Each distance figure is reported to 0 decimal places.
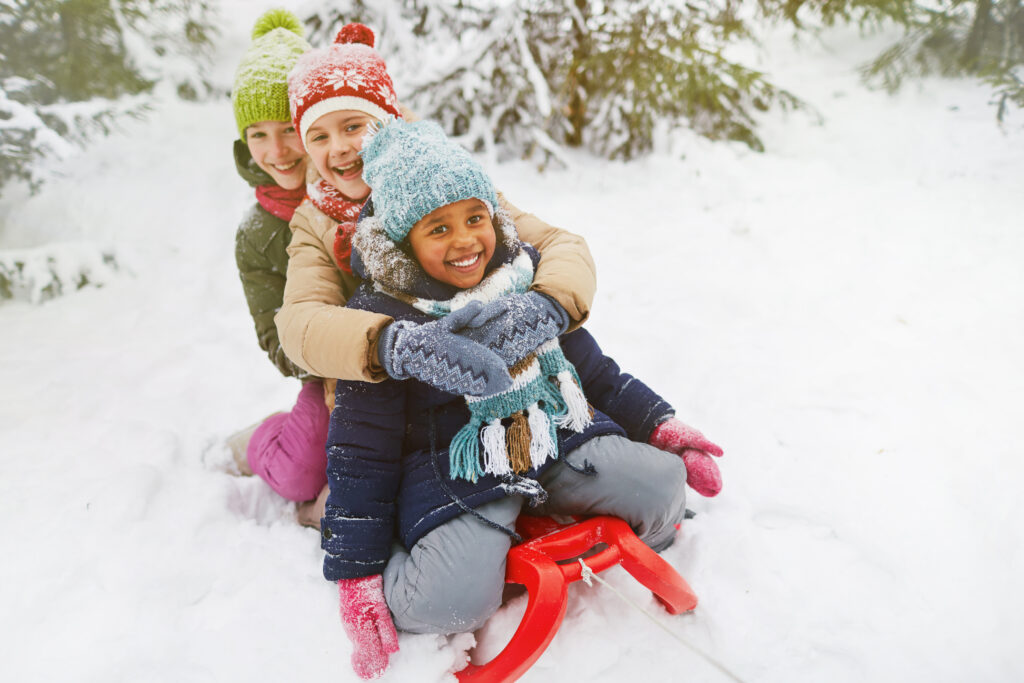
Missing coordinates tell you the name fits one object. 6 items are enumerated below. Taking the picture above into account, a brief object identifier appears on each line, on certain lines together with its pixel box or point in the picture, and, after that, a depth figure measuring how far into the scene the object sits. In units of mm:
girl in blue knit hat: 1314
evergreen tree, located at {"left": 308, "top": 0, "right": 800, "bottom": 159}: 3568
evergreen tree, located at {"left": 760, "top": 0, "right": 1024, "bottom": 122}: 3500
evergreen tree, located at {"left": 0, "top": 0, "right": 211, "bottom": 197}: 2852
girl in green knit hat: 1720
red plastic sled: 1274
